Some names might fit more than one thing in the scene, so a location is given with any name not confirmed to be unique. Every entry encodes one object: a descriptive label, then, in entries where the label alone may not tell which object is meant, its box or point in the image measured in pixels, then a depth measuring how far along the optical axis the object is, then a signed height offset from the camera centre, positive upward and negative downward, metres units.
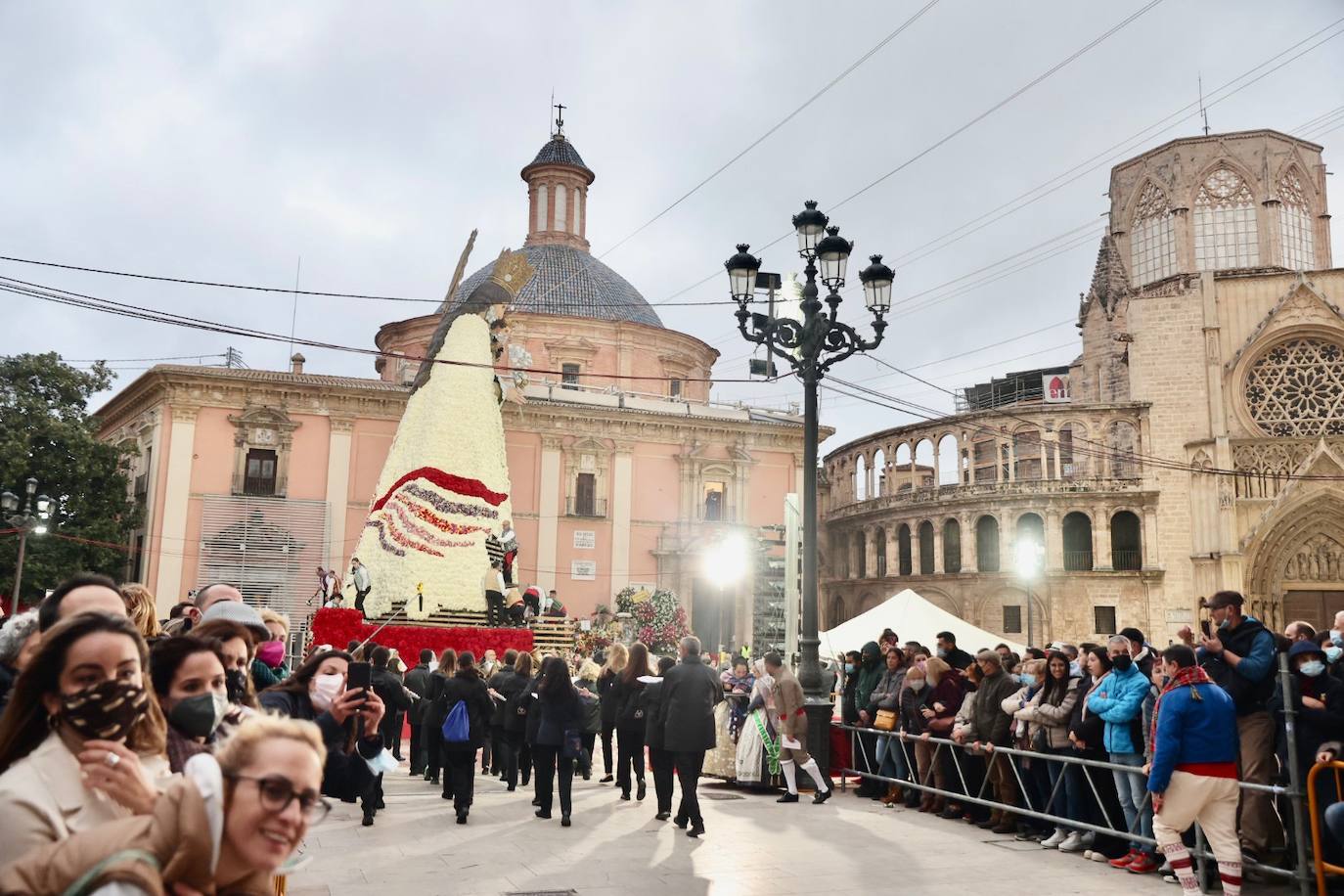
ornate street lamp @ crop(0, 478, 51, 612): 18.06 +1.41
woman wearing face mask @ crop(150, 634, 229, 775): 2.83 -0.26
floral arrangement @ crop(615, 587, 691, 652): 28.81 -0.43
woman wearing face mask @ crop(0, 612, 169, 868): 2.04 -0.34
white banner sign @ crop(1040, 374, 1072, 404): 52.34 +11.82
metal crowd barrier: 6.14 -1.50
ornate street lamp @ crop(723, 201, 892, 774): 10.73 +3.12
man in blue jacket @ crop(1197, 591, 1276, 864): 6.79 -0.50
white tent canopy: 15.53 -0.30
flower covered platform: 17.67 -0.64
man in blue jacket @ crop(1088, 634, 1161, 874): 7.43 -0.91
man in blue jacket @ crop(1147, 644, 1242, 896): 6.23 -0.99
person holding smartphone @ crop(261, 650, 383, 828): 3.93 -0.48
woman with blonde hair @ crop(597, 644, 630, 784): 10.93 -0.87
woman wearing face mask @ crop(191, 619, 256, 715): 3.83 -0.24
